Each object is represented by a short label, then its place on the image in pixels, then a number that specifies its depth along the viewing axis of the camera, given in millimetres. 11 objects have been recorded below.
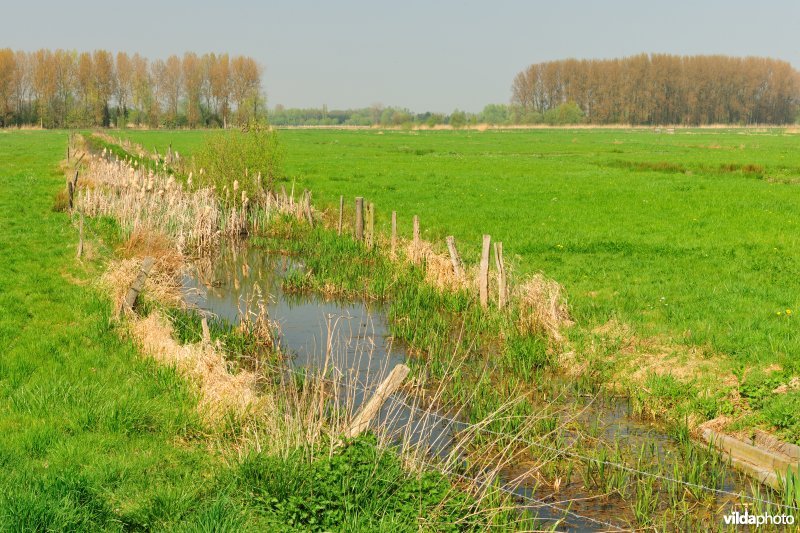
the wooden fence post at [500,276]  14758
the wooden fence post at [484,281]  15074
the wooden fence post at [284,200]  28203
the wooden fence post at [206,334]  11248
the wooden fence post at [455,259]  16250
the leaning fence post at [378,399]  7704
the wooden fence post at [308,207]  26641
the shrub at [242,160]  30375
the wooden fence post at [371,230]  22525
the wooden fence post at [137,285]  12960
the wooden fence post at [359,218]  23312
